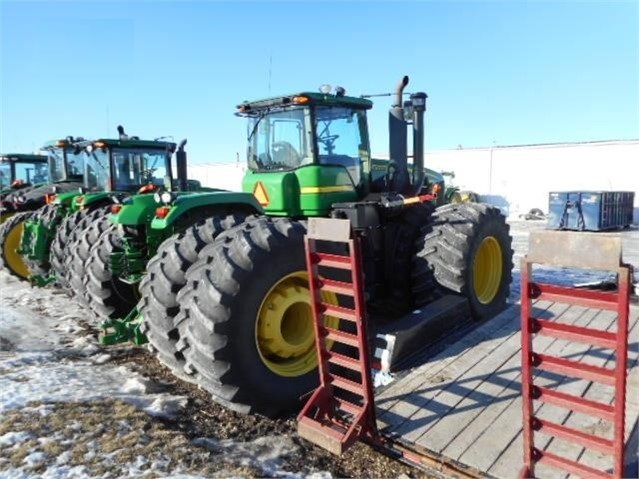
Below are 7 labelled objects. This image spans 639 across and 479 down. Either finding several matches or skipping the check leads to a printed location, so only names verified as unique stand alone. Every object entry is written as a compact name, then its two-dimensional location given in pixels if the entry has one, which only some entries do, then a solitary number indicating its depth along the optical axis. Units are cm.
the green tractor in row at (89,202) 693
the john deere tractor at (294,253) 336
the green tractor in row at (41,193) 916
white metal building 2073
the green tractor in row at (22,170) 1416
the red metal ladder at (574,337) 218
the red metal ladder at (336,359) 304
